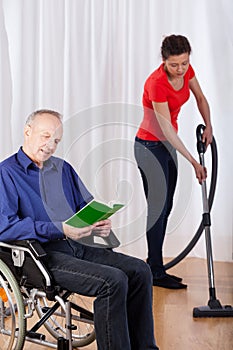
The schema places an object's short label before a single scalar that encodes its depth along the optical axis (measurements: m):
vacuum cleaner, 3.37
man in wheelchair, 2.46
